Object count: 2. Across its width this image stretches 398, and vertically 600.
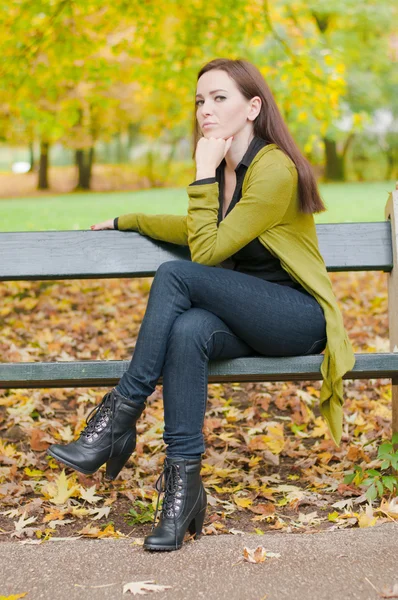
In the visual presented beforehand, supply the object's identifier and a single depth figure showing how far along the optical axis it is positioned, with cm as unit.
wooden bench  657
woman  520
